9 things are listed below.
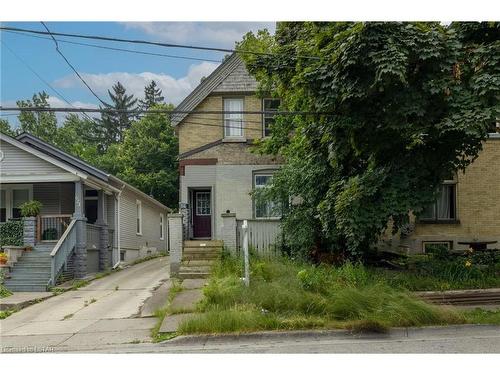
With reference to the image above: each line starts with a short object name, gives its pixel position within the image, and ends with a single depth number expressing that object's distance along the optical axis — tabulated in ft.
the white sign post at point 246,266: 36.62
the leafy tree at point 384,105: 32.45
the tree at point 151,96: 230.13
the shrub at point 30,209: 59.93
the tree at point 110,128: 216.74
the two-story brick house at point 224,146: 63.67
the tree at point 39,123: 156.87
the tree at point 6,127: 143.23
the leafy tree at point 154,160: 136.87
